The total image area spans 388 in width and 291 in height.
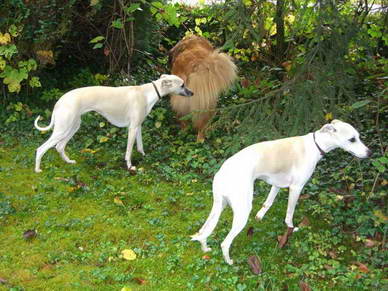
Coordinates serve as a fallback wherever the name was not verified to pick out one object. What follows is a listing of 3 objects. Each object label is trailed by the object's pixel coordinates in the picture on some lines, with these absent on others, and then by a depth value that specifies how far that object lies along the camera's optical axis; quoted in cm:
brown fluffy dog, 720
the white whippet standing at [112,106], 633
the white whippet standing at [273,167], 420
